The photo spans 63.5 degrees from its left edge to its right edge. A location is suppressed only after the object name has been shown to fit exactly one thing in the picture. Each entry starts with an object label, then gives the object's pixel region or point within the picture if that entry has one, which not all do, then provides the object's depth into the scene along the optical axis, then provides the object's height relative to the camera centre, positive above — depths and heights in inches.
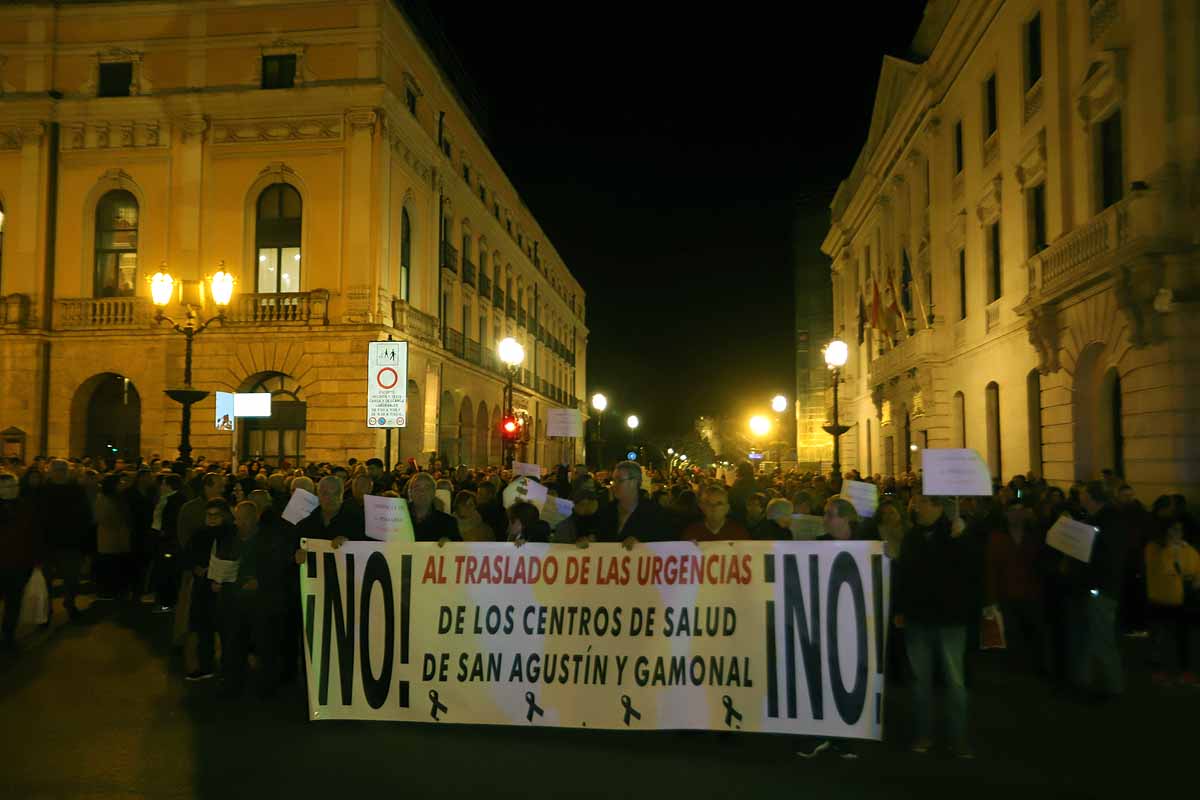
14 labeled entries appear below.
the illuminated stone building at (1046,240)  589.9 +186.8
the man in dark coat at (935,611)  259.0 -39.4
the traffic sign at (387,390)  747.4 +57.9
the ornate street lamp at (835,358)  821.9 +91.8
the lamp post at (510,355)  831.1 +94.4
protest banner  258.4 -47.3
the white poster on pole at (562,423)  722.2 +31.1
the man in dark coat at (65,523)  464.8 -28.3
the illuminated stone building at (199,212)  1093.1 +292.7
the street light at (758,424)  1867.6 +79.4
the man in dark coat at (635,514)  284.4 -14.6
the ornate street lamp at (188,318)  680.4 +112.6
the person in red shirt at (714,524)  280.8 -17.4
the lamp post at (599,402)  1330.0 +86.3
